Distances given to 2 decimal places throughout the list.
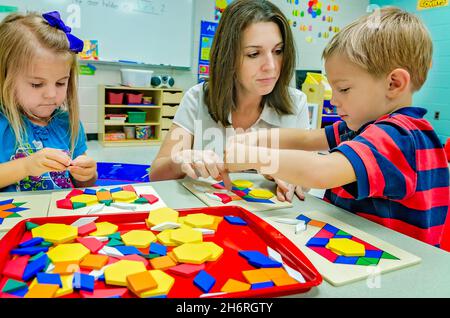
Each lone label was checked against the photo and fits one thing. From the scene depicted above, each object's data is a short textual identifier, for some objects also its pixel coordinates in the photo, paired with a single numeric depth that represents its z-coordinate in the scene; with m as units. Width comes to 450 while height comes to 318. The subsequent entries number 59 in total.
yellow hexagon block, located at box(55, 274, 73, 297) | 0.39
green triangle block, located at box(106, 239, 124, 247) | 0.52
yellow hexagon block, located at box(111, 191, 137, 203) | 0.71
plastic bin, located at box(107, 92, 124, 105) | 3.38
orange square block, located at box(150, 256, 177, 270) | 0.46
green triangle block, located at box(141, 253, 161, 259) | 0.49
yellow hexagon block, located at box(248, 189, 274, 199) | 0.79
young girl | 0.87
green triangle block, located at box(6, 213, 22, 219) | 0.62
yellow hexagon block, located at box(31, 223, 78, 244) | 0.51
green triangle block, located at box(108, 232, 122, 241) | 0.53
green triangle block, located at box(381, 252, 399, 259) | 0.52
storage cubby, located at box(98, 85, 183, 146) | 3.39
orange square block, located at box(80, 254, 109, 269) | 0.45
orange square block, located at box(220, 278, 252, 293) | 0.41
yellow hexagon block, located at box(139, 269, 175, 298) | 0.40
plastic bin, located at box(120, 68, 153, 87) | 3.36
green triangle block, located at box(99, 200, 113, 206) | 0.69
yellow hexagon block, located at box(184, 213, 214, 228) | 0.59
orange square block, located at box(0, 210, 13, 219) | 0.61
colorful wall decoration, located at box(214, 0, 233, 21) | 3.78
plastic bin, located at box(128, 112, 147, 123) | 3.49
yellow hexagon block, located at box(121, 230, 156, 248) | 0.52
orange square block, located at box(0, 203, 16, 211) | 0.64
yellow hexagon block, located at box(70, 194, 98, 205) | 0.69
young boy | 0.62
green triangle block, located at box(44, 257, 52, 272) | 0.44
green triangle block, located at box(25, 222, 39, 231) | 0.55
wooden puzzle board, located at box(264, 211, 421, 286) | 0.47
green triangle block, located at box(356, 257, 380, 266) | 0.50
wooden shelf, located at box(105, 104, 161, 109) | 3.33
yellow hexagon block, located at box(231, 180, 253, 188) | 0.86
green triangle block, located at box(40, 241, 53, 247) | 0.50
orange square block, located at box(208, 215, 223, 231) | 0.59
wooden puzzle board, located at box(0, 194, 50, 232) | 0.59
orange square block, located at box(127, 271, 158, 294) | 0.40
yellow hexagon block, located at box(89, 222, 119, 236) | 0.55
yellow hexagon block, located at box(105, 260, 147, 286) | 0.42
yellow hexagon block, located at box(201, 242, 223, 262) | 0.49
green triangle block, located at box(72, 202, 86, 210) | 0.67
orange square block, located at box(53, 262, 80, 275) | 0.43
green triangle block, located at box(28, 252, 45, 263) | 0.45
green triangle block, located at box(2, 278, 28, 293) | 0.39
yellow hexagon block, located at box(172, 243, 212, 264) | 0.47
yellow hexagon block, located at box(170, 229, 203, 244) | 0.53
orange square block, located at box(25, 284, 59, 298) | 0.38
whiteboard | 3.12
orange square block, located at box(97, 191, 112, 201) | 0.71
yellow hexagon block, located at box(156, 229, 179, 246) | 0.53
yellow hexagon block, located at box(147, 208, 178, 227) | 0.59
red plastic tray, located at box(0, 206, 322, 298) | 0.42
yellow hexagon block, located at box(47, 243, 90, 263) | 0.46
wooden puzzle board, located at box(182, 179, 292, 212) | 0.73
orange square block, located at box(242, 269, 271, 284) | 0.43
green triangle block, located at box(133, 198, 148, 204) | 0.71
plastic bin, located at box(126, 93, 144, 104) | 3.46
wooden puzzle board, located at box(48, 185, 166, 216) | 0.65
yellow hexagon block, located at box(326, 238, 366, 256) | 0.52
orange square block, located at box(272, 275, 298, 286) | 0.43
